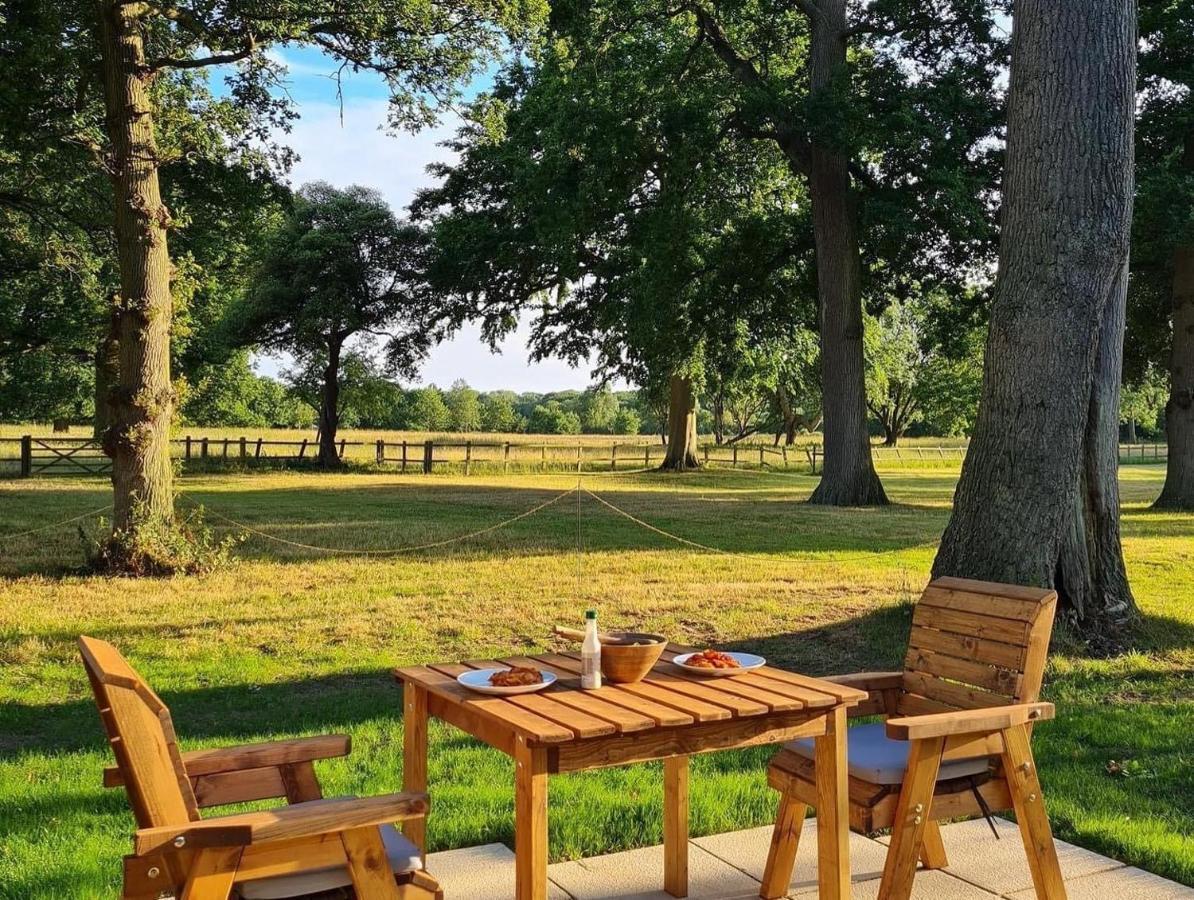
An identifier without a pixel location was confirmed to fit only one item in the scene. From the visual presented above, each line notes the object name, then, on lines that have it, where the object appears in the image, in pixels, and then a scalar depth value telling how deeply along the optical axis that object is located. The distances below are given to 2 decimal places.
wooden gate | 28.95
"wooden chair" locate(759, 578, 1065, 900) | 3.37
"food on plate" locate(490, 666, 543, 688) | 3.28
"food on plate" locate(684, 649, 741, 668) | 3.53
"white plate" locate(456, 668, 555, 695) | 3.22
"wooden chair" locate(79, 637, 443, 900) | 2.47
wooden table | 2.89
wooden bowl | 3.34
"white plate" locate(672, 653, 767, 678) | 3.47
